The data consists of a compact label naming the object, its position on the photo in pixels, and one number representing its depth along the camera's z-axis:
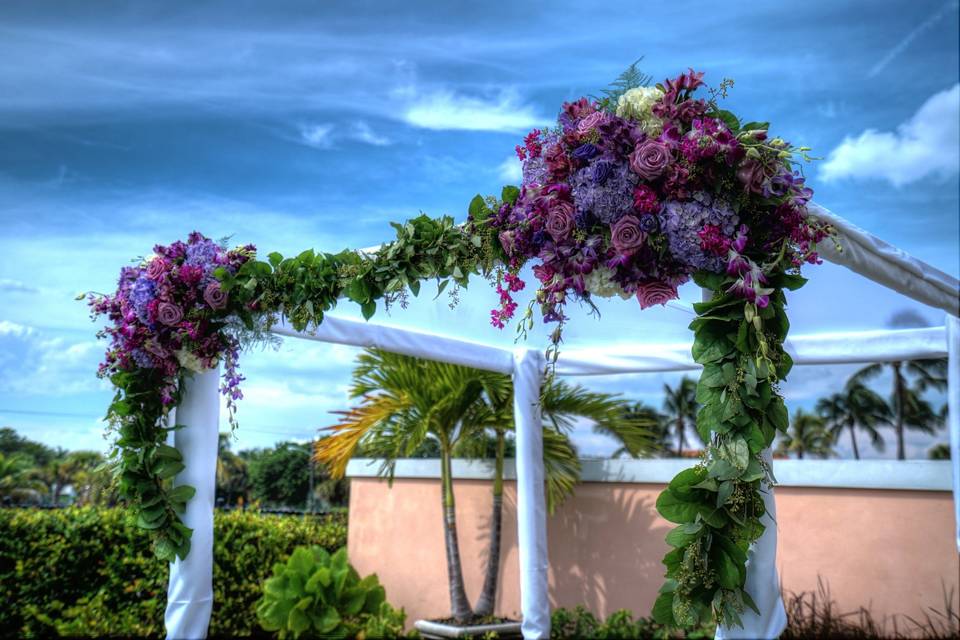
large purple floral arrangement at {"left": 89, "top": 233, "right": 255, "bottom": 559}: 4.11
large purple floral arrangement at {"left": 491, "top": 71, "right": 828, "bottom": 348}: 2.72
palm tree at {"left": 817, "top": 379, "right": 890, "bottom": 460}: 37.09
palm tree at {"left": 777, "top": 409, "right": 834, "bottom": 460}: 39.28
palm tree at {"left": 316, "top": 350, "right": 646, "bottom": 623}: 7.14
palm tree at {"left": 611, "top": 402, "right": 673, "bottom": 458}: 39.38
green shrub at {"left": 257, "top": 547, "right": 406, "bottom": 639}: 6.70
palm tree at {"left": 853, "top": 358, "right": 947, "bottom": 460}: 33.91
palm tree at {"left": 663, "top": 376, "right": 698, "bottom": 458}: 40.66
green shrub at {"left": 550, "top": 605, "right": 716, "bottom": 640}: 6.36
